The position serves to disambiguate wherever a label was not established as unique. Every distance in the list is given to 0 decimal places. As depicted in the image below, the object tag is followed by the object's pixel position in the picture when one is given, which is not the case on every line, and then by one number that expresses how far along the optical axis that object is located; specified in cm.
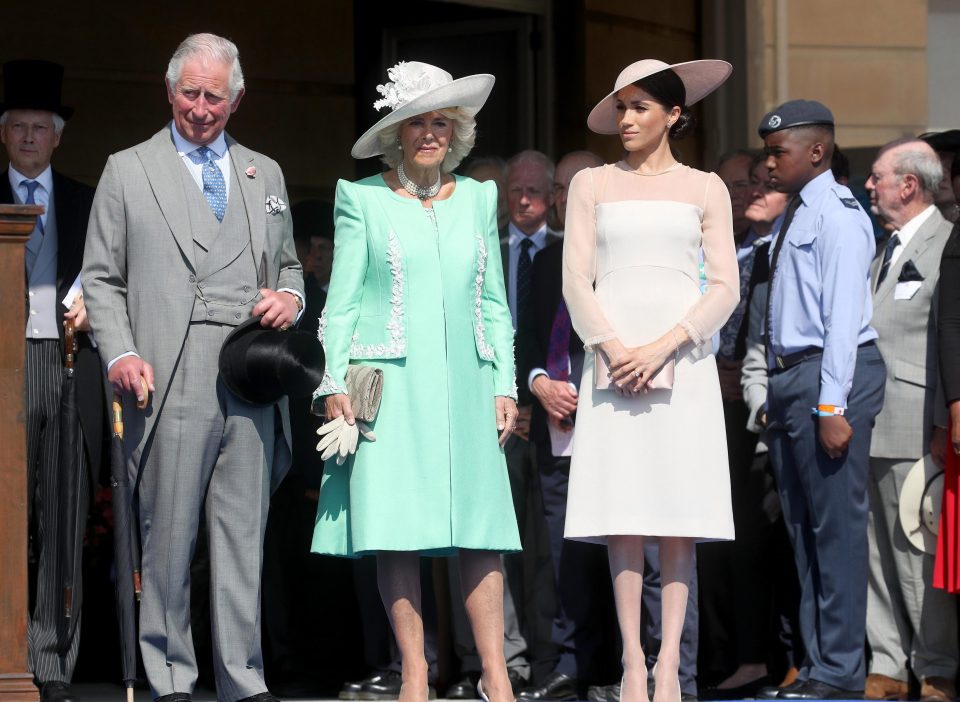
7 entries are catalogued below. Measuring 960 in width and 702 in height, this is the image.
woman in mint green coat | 1183
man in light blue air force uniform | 1384
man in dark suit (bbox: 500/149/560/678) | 1513
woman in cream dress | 1189
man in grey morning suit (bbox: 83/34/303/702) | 1202
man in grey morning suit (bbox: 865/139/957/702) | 1437
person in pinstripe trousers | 1277
